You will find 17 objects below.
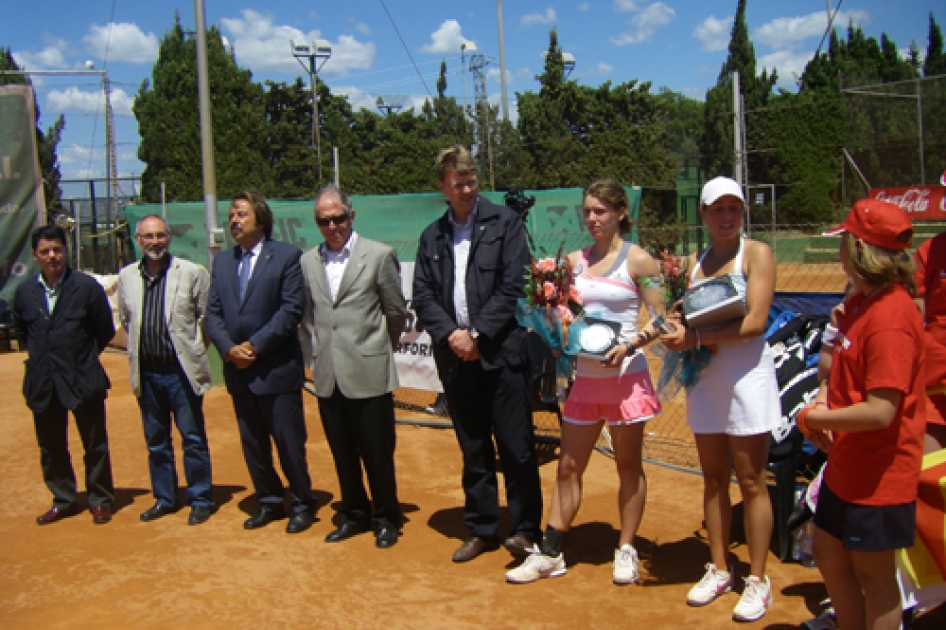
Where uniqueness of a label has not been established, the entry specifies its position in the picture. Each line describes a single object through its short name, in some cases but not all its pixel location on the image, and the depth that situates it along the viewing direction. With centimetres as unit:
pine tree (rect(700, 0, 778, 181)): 3297
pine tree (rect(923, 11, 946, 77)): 2791
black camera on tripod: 585
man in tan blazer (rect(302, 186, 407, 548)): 469
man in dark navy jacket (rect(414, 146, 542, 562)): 425
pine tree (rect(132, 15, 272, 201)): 2600
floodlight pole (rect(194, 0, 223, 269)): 890
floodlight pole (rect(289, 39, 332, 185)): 2706
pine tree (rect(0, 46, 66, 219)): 2236
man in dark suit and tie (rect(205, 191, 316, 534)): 491
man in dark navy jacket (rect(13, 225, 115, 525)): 525
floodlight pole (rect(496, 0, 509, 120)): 3195
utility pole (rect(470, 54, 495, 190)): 3783
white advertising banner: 764
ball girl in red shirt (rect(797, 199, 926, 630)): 269
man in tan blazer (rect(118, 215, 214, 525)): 523
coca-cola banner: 1595
